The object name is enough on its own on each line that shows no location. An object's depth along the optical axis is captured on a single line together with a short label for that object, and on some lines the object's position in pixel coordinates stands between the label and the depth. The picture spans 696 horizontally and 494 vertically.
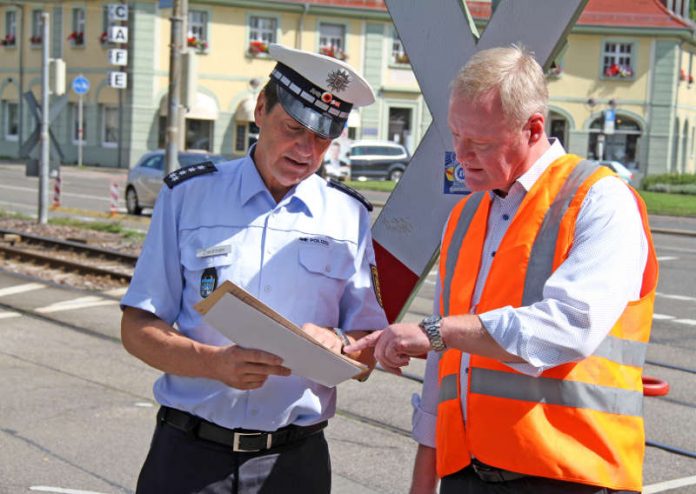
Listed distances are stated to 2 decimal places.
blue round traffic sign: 43.94
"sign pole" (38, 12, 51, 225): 20.28
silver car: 24.25
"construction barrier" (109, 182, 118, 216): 24.41
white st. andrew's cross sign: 3.24
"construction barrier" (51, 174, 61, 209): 25.28
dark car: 42.56
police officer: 3.11
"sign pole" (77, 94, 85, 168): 44.36
